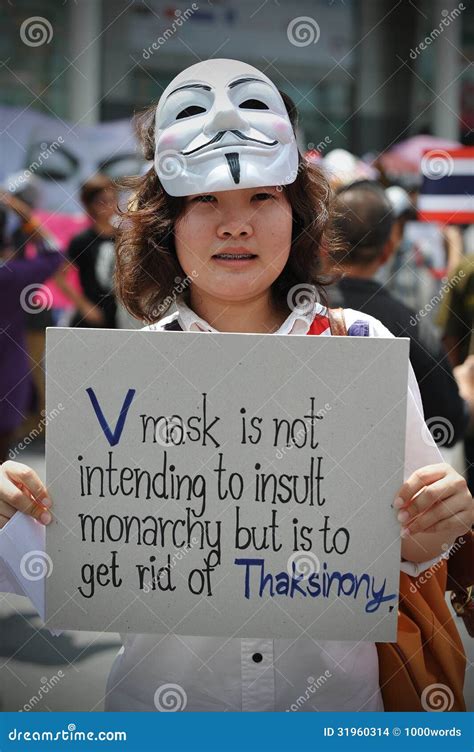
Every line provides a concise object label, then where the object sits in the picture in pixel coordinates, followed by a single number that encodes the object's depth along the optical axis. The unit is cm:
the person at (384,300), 352
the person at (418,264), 968
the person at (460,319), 493
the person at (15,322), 505
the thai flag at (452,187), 577
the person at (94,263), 646
